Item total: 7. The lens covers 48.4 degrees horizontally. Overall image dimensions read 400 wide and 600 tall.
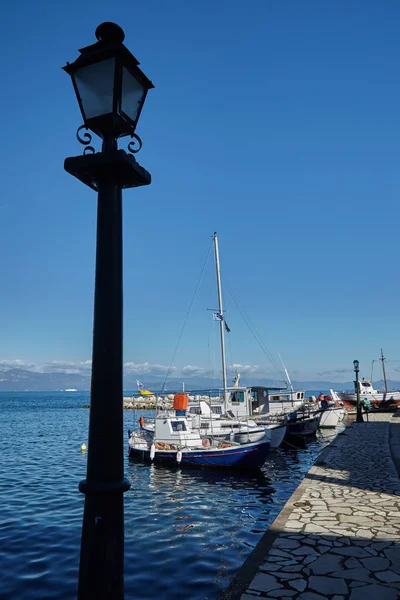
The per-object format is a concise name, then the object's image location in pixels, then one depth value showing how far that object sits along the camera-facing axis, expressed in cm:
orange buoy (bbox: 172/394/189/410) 2582
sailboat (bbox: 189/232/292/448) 2385
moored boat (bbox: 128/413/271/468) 2075
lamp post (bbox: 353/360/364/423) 3244
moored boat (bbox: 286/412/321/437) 3159
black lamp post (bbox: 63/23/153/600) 302
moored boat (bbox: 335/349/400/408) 5544
